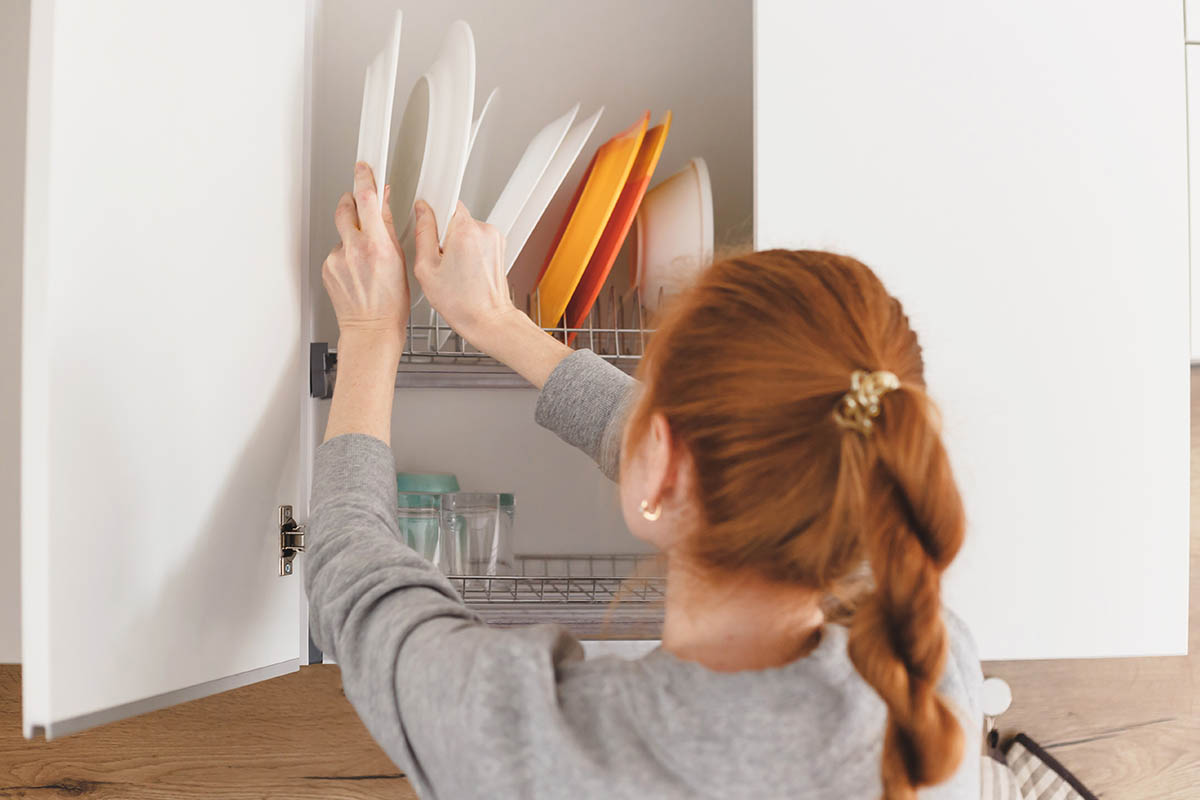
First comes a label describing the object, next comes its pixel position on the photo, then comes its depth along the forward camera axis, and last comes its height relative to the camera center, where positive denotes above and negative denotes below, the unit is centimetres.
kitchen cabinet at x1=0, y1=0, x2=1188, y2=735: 59 +12
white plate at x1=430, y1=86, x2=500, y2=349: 103 +26
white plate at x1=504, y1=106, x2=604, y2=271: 91 +22
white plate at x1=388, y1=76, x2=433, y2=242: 97 +28
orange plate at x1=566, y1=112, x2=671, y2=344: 92 +18
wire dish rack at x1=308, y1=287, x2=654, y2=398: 91 +6
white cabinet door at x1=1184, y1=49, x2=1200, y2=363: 96 +28
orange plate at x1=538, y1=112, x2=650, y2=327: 92 +19
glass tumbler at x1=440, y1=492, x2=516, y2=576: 98 -14
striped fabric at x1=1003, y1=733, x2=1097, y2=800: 127 -51
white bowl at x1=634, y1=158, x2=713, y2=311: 95 +18
